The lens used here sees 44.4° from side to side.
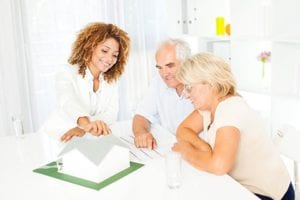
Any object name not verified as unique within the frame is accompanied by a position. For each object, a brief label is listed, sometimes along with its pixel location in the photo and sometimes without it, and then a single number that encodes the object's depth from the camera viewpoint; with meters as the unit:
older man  1.90
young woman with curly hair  1.94
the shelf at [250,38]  2.34
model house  1.27
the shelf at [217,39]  2.77
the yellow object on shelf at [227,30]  2.86
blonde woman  1.33
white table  1.13
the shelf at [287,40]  2.12
